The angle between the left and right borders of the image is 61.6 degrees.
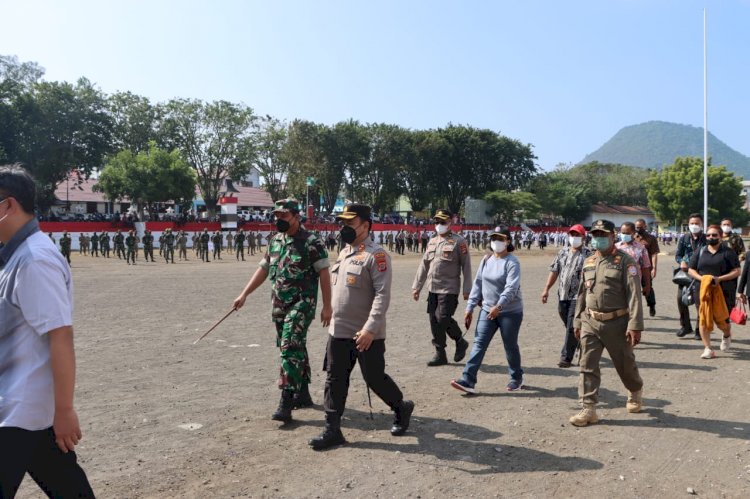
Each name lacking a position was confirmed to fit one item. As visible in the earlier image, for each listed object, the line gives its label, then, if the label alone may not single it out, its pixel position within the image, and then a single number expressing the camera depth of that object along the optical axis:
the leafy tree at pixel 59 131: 42.88
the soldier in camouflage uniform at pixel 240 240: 33.35
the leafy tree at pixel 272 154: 53.44
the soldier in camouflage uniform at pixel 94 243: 34.44
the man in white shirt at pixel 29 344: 2.36
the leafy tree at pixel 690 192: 62.22
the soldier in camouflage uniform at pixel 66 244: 29.00
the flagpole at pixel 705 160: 33.18
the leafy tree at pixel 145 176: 46.50
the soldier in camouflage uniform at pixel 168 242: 30.22
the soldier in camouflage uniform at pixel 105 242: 34.17
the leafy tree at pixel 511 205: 59.03
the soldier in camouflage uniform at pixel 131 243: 28.77
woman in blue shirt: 6.07
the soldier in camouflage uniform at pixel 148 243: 30.34
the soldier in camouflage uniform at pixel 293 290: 5.25
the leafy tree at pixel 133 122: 52.28
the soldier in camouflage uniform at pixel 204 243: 32.78
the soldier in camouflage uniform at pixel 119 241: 31.73
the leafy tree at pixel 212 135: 52.62
